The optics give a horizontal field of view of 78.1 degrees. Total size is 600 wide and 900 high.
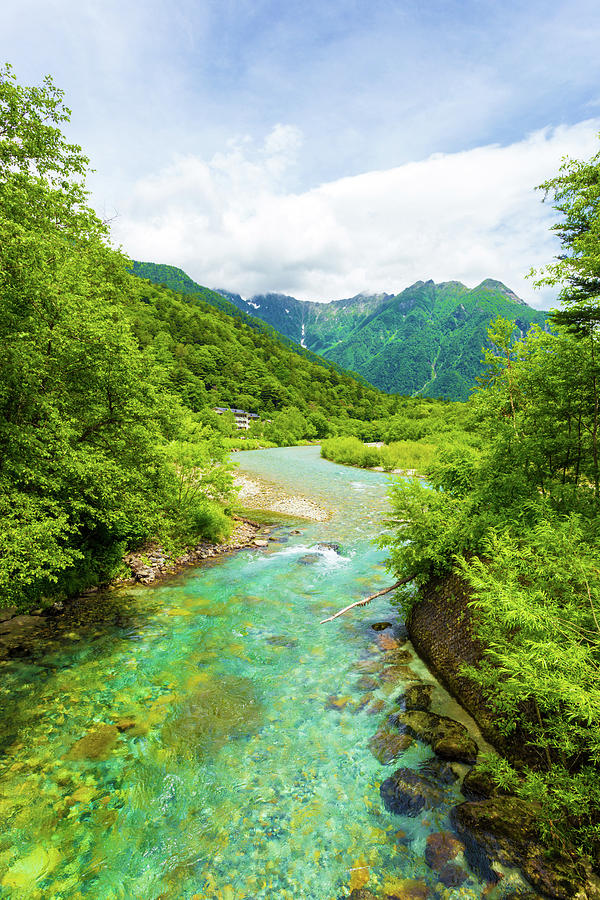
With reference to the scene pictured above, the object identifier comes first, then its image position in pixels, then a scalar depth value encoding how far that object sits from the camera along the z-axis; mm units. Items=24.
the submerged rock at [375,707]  7528
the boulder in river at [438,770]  5926
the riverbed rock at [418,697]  7535
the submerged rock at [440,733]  6227
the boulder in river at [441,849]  4782
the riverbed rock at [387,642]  9876
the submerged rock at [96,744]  6371
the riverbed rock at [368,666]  8867
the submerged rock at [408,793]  5555
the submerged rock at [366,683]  8242
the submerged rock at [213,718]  6793
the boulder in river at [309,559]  15852
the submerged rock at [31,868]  4501
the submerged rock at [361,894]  4410
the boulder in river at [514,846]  4172
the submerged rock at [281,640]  10047
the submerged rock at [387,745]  6450
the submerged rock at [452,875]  4531
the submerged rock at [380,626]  10933
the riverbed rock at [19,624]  9797
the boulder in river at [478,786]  5490
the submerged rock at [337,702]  7710
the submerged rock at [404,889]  4395
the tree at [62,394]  7965
